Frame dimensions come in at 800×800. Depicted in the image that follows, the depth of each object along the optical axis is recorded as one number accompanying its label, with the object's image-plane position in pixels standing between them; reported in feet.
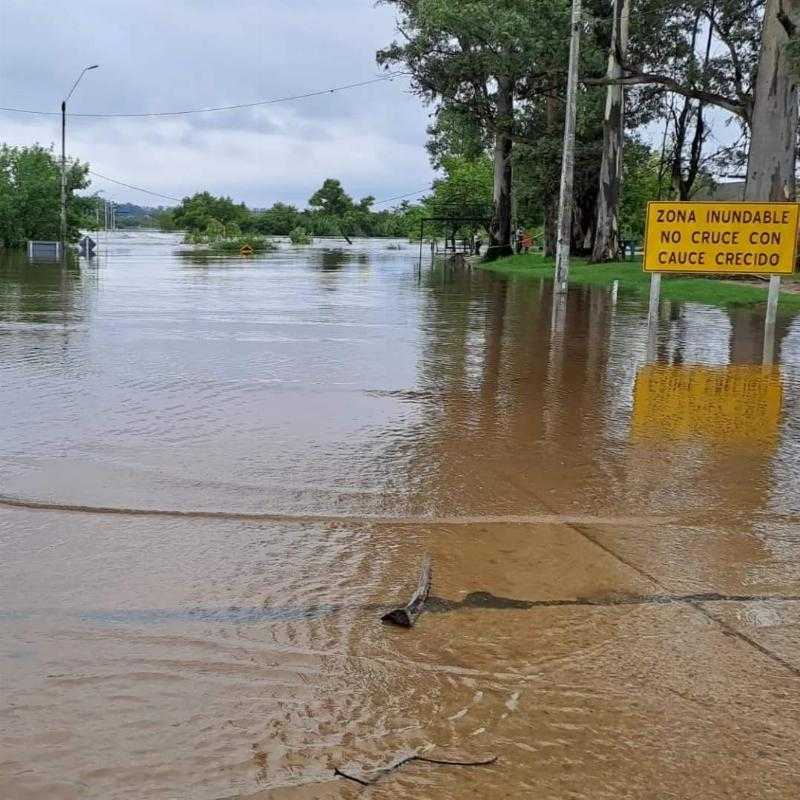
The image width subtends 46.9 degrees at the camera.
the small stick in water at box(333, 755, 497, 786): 9.36
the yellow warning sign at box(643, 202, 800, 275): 49.83
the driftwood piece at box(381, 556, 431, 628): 12.89
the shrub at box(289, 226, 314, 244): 330.34
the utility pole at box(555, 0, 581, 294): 73.77
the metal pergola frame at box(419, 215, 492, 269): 170.99
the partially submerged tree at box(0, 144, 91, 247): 184.96
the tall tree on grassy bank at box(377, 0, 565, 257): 118.01
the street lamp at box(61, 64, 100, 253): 162.91
